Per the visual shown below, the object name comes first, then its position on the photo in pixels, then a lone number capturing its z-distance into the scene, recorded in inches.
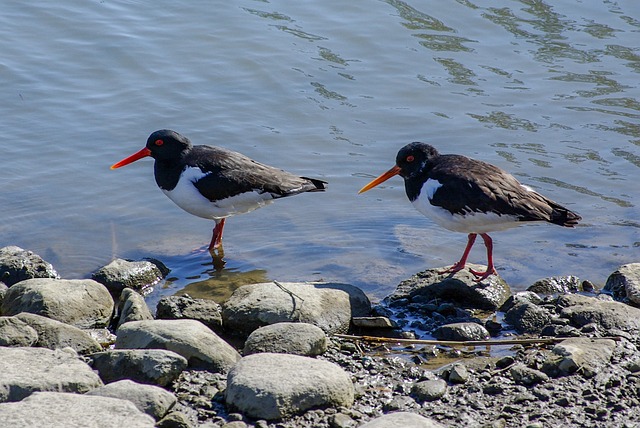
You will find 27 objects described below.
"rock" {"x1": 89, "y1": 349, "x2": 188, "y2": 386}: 400.8
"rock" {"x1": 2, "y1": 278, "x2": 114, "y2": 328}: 480.7
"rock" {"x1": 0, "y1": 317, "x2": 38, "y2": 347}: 425.7
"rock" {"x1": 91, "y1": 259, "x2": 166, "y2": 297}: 556.1
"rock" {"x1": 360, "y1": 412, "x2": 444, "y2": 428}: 351.6
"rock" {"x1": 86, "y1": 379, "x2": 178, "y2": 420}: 365.6
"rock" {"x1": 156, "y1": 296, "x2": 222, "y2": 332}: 487.2
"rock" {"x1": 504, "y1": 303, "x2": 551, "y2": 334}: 491.8
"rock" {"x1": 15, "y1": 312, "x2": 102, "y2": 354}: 437.1
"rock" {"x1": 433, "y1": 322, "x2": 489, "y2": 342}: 476.4
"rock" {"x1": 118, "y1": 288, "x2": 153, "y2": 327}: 478.3
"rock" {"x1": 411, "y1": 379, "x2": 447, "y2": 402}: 409.4
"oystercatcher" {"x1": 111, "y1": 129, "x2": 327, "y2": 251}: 634.2
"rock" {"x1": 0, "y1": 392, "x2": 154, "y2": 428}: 331.3
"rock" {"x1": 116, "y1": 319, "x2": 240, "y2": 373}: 423.5
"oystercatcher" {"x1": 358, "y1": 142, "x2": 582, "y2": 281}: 553.3
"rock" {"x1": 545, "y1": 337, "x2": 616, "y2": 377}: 428.5
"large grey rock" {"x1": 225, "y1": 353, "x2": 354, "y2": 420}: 377.7
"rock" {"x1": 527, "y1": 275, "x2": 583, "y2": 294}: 552.1
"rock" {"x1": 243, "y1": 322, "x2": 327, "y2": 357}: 439.2
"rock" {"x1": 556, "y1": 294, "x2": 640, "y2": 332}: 484.4
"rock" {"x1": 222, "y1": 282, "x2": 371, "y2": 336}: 478.9
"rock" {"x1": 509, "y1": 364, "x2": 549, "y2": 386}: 420.8
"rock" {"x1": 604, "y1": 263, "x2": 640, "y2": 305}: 529.7
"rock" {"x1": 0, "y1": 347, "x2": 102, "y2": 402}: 366.9
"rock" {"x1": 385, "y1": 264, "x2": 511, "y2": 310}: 529.3
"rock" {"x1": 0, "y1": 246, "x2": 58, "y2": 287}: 539.8
